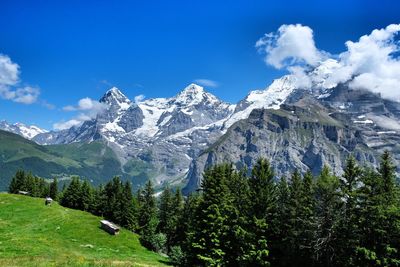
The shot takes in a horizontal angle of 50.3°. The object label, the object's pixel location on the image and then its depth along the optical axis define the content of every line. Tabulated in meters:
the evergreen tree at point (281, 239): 55.34
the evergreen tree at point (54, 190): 165.80
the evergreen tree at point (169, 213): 107.88
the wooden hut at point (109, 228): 92.00
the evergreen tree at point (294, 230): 53.97
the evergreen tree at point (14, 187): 160.77
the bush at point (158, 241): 94.44
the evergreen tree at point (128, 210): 115.62
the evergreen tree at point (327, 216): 51.28
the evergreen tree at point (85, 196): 135.25
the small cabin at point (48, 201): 117.19
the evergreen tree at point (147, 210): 109.06
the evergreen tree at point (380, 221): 47.16
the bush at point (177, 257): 70.64
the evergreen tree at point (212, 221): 57.03
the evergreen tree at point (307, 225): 52.37
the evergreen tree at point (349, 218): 49.59
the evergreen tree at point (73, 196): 137.38
